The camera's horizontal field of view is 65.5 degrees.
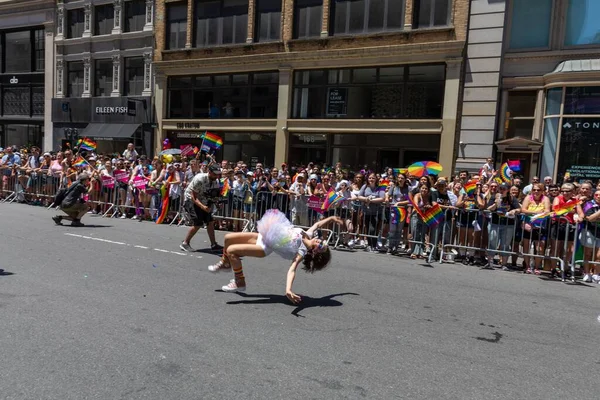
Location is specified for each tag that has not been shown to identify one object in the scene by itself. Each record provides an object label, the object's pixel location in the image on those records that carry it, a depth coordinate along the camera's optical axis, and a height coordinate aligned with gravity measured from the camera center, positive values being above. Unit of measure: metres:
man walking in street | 8.47 -0.73
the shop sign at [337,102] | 19.27 +2.69
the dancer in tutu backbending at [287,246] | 5.41 -0.97
